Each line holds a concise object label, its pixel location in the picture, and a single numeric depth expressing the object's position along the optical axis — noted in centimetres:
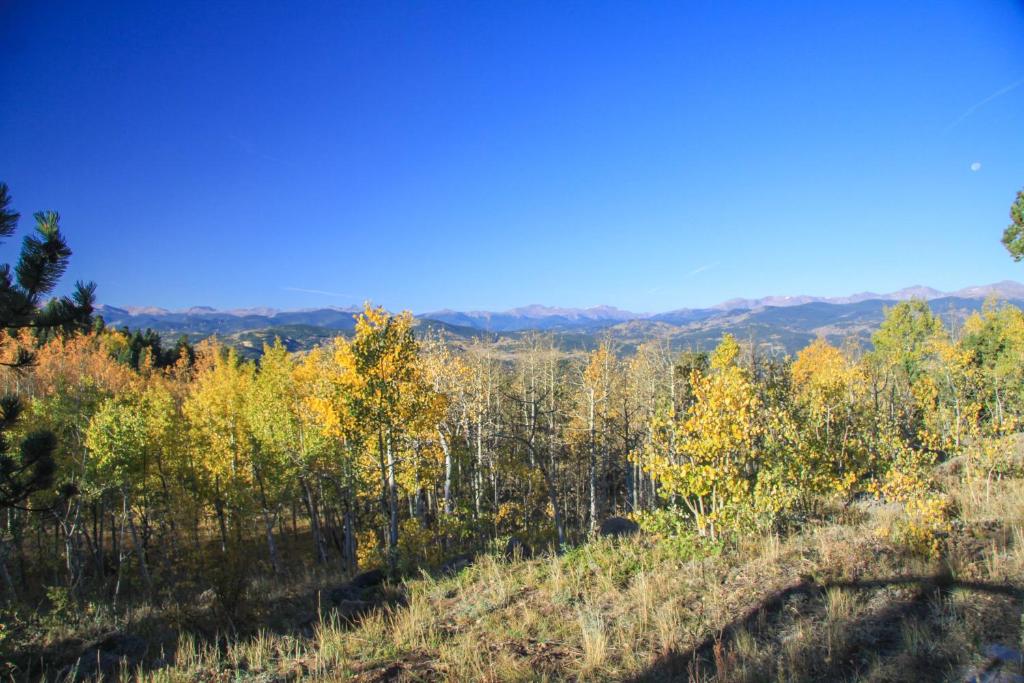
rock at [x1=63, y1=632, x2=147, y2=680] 858
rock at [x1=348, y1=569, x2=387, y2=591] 1190
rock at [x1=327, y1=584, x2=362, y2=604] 1073
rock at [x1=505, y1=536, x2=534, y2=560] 1113
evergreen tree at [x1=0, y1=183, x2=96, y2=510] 642
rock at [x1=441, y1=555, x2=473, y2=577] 1119
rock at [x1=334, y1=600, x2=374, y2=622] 870
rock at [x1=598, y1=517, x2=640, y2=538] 1371
